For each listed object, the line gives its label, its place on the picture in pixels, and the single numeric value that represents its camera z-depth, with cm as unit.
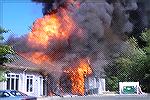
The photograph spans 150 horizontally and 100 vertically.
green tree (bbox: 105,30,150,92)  3182
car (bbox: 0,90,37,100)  1555
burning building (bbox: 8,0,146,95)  2914
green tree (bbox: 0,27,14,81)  1564
